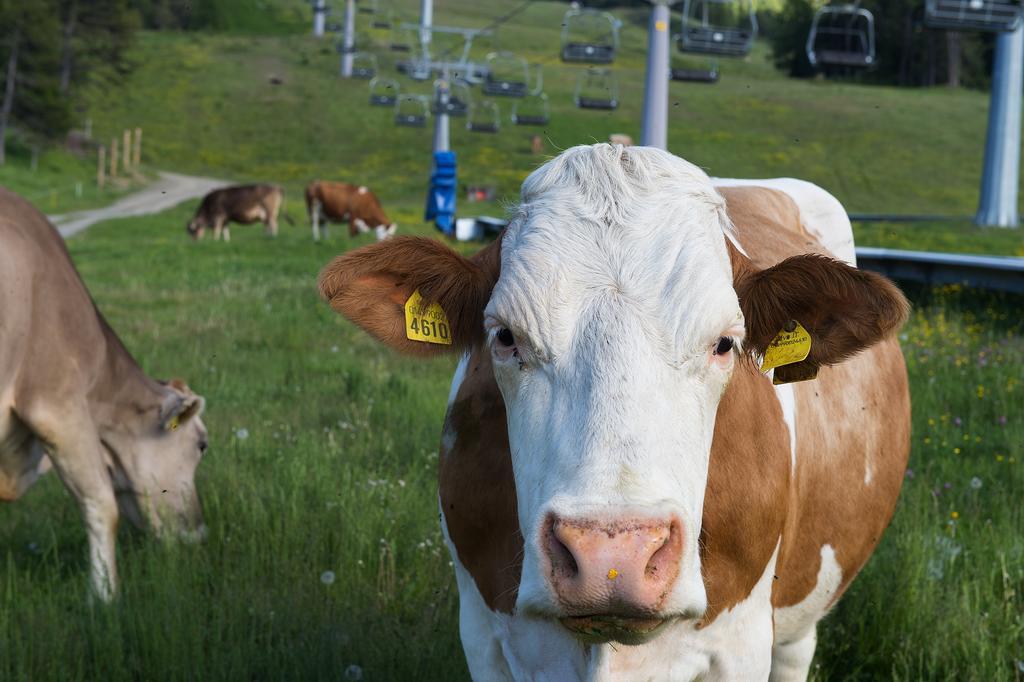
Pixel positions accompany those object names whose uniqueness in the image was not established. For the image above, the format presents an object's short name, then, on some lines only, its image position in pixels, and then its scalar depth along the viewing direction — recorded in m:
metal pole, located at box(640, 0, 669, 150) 9.98
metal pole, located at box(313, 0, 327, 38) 30.03
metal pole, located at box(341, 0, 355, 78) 30.05
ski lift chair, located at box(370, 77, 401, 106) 27.66
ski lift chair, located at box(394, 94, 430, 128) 28.95
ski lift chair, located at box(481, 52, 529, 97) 22.31
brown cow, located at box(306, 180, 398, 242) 29.89
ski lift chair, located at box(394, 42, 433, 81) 26.58
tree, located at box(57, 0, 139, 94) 56.66
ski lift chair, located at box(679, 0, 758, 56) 13.41
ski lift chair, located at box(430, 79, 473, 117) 24.52
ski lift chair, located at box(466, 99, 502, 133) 25.83
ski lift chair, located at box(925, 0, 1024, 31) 15.06
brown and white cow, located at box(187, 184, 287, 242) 29.36
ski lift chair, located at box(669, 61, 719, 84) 13.60
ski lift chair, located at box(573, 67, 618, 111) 15.96
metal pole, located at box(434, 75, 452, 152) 24.65
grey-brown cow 5.14
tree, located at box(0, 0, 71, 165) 48.53
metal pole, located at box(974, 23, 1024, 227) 21.19
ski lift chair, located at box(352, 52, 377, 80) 27.39
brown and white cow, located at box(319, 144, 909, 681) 2.20
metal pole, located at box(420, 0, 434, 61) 26.53
